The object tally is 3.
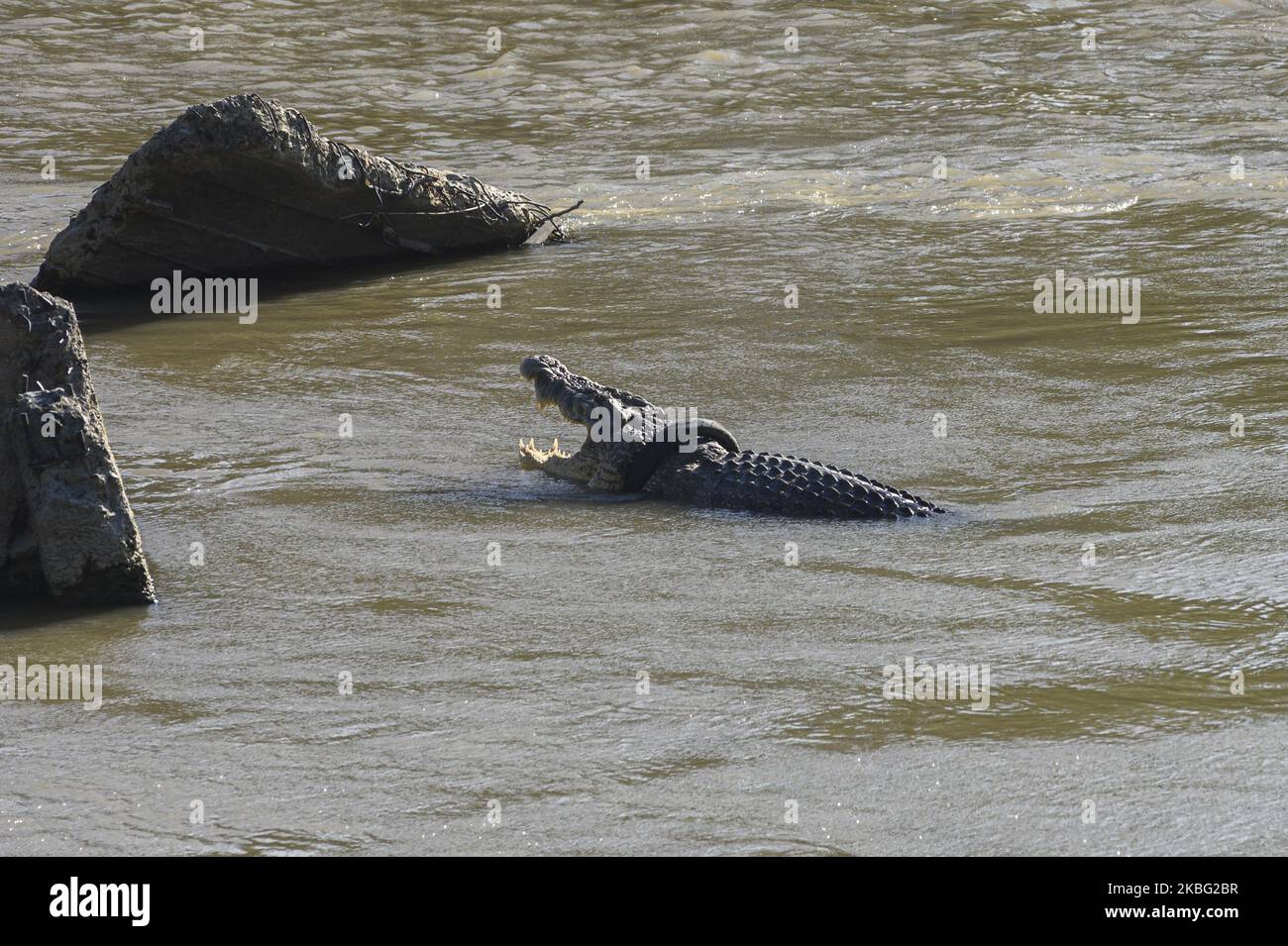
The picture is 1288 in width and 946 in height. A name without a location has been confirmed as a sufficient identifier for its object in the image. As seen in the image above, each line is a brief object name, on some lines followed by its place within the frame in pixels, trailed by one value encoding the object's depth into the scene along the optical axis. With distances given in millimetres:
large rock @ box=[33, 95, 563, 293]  18969
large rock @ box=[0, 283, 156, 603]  9258
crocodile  10969
